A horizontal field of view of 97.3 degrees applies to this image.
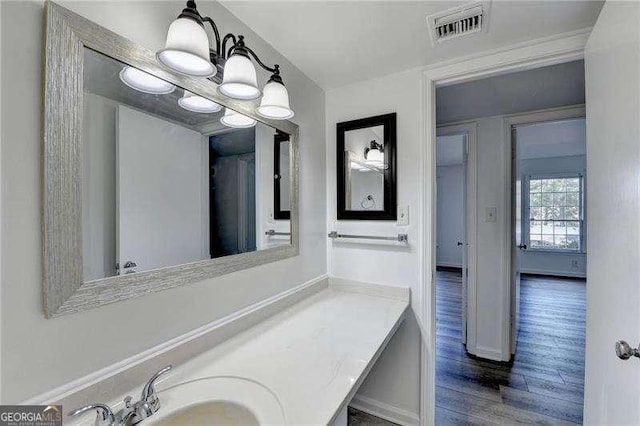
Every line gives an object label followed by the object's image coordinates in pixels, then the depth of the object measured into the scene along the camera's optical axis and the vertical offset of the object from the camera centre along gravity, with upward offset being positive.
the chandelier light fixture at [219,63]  0.83 +0.49
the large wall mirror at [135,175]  0.69 +0.12
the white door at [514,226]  2.46 -0.13
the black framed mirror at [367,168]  1.74 +0.28
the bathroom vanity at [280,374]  0.78 -0.54
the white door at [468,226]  2.55 -0.13
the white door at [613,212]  0.83 +0.00
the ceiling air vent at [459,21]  1.16 +0.84
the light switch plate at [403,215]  1.70 -0.02
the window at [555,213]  5.18 -0.04
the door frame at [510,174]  2.30 +0.32
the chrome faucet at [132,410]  0.67 -0.51
